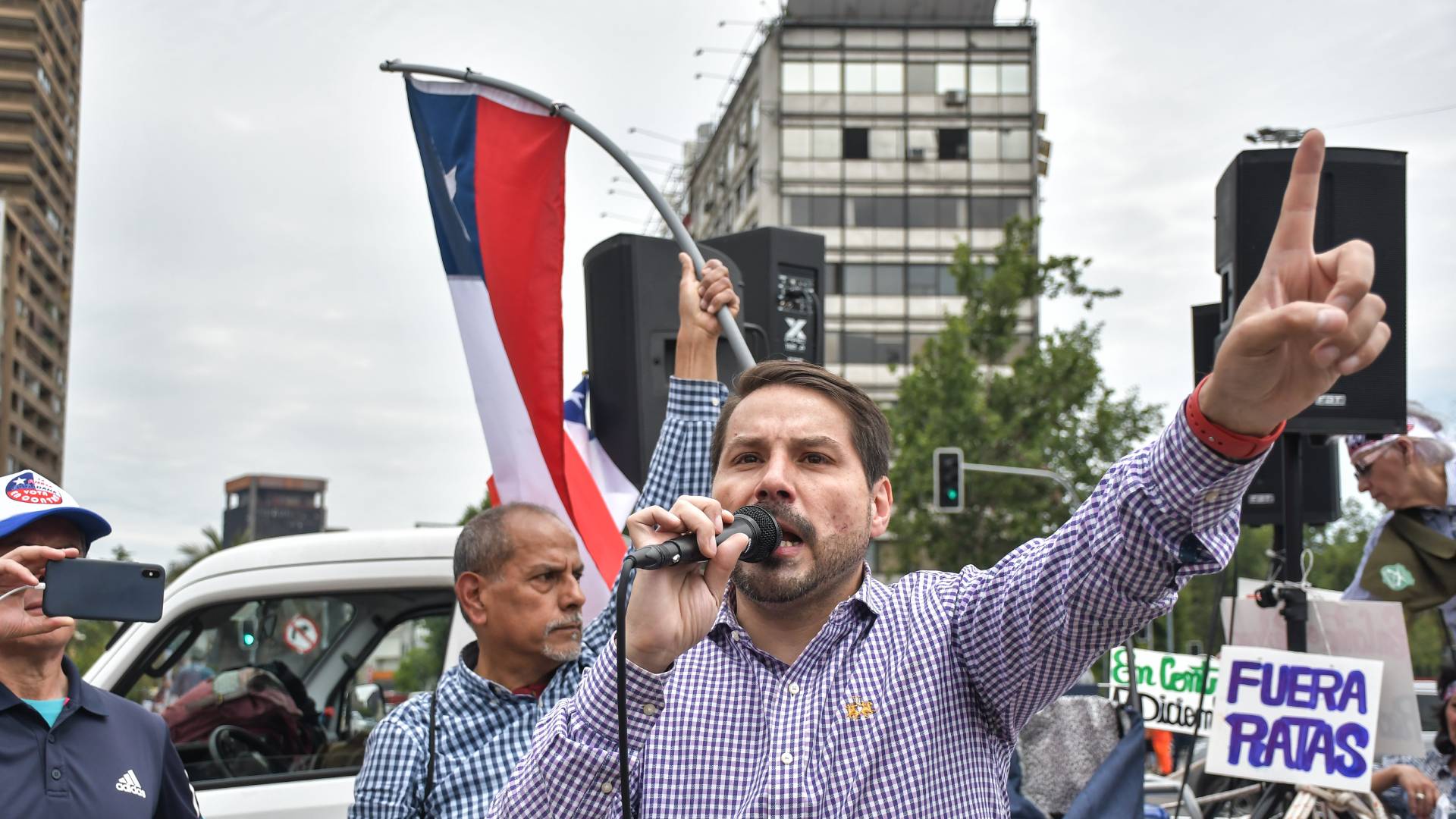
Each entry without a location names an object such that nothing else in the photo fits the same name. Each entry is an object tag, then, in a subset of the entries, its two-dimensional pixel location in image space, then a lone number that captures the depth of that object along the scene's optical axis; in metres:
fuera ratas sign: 3.86
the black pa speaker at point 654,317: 4.23
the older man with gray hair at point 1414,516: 4.43
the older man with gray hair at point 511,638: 2.94
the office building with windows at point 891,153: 47.31
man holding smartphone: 2.48
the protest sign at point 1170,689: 5.91
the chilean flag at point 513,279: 4.38
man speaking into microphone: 1.70
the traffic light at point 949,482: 22.38
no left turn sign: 4.30
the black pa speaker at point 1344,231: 3.94
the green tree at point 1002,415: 30.56
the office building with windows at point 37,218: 38.34
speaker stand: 4.15
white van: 4.13
